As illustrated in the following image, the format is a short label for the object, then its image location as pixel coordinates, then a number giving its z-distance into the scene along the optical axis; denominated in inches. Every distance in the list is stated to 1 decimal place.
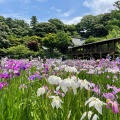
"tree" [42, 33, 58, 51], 881.9
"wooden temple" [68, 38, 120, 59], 606.5
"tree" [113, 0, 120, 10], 1257.6
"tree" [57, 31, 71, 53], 895.3
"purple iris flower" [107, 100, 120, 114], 38.9
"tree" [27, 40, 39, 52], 930.3
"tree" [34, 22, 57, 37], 1140.0
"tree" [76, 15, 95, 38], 1570.0
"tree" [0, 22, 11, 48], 916.7
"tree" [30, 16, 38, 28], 1641.6
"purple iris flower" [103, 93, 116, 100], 51.5
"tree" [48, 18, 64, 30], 1504.4
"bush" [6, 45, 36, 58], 780.5
